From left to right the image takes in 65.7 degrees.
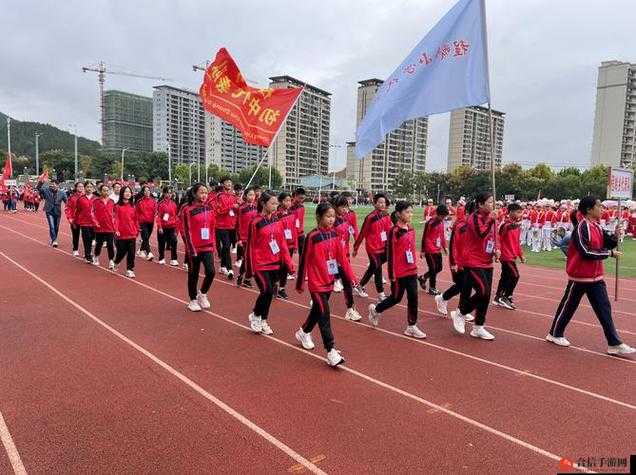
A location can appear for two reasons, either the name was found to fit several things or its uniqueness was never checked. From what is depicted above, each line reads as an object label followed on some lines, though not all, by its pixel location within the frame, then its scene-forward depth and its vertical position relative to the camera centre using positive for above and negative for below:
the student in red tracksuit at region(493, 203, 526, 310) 7.79 -0.91
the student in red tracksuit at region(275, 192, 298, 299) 7.64 -0.61
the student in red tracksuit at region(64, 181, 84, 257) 11.17 -0.63
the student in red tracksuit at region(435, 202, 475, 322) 6.38 -0.92
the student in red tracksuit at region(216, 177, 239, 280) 9.94 -0.62
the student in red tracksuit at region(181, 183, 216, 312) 6.98 -0.75
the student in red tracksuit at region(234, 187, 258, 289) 8.89 -0.56
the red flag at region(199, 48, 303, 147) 9.84 +1.82
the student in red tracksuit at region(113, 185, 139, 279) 9.39 -0.84
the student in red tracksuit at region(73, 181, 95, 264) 10.94 -0.75
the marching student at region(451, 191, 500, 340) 5.95 -0.74
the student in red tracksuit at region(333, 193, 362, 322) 5.54 -0.65
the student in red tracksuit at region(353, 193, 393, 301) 7.84 -0.63
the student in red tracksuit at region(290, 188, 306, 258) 8.87 -0.30
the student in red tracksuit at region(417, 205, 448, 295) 8.12 -0.73
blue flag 6.02 +1.51
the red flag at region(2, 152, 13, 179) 28.61 +0.60
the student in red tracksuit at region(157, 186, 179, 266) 11.06 -0.85
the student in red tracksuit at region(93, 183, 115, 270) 10.15 -0.68
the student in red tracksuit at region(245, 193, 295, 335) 5.82 -0.76
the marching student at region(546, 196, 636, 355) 5.39 -0.70
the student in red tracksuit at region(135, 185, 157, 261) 11.85 -0.56
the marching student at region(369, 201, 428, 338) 5.95 -0.85
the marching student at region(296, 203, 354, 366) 5.01 -0.73
